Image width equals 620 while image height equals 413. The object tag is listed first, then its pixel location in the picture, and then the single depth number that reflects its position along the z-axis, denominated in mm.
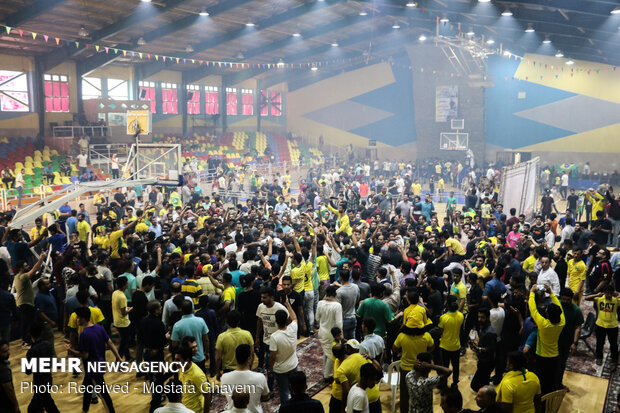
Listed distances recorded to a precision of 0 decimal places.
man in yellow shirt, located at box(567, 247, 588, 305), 8250
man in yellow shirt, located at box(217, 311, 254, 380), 5430
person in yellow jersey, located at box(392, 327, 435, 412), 5590
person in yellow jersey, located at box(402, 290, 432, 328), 5684
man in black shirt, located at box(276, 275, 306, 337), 6964
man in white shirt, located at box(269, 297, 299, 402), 5492
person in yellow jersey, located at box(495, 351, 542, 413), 4672
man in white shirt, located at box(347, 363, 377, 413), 4434
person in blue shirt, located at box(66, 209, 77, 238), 11859
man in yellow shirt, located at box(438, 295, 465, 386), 6141
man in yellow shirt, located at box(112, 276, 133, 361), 6797
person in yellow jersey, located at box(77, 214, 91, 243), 11453
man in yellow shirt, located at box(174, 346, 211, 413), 4738
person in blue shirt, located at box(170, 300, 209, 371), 5730
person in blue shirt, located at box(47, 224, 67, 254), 9383
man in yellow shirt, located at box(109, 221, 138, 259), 9461
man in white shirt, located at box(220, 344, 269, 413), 4641
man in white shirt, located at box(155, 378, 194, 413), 4105
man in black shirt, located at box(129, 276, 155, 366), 6777
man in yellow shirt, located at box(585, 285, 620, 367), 7012
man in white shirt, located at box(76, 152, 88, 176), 21578
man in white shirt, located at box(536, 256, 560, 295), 7594
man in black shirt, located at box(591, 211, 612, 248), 10719
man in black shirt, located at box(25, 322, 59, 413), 5023
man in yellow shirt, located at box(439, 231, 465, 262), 9035
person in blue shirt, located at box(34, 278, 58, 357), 7012
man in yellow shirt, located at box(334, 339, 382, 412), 4781
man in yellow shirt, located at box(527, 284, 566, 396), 5734
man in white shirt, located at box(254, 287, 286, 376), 6035
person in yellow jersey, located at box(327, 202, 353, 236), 11453
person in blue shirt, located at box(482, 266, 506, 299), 6895
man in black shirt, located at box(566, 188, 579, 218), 17016
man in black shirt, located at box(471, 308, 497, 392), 6160
